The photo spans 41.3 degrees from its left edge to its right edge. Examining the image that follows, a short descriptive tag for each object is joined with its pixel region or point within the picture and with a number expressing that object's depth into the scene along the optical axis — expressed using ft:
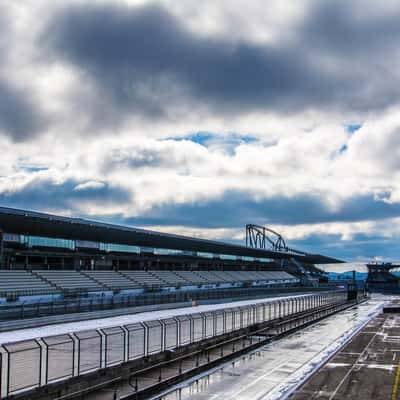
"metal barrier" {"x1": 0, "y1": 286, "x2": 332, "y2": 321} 122.93
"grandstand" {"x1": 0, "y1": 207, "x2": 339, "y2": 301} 179.46
